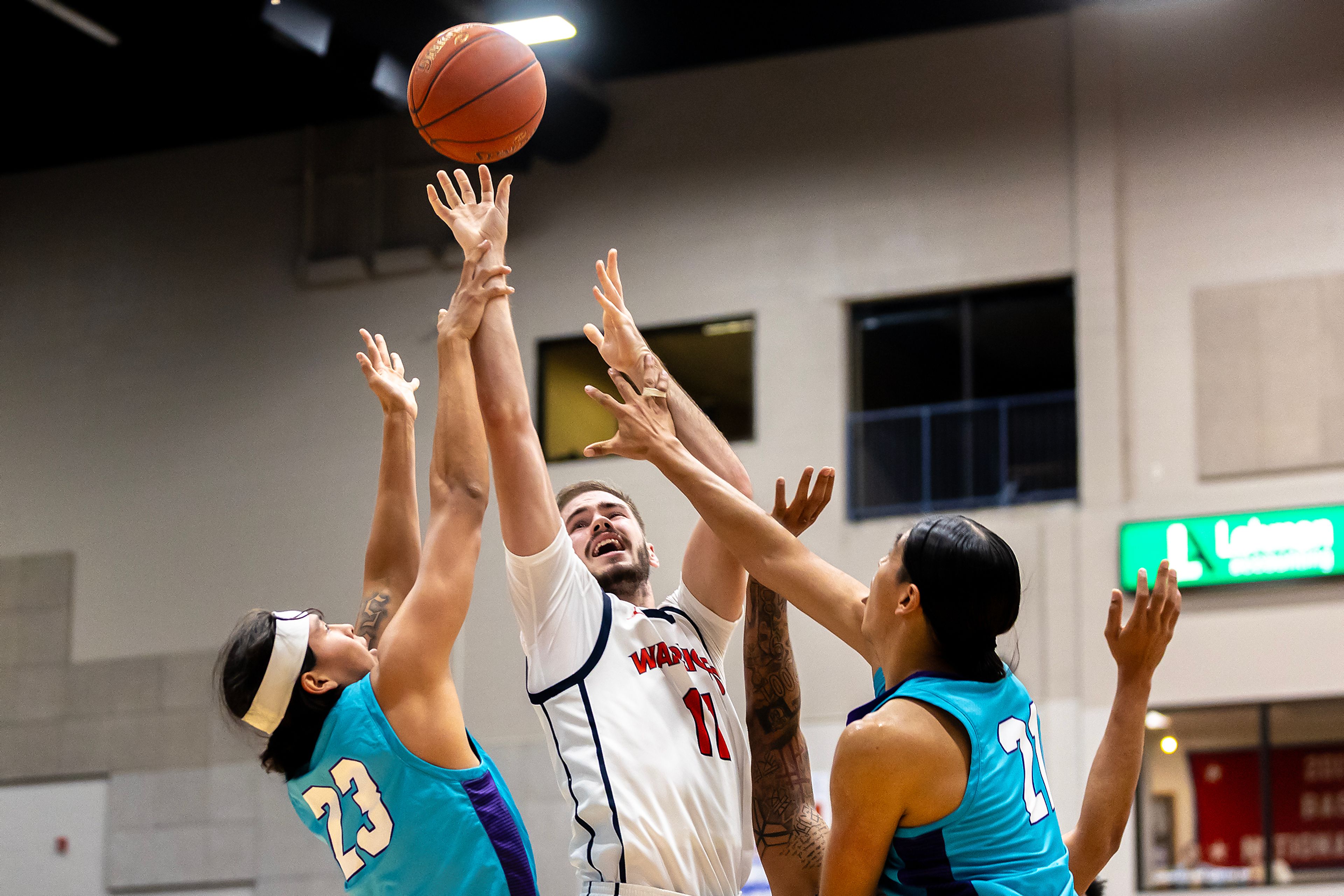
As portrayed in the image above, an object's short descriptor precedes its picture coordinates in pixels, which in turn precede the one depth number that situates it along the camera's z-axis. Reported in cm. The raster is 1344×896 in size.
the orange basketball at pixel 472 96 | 539
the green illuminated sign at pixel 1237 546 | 1322
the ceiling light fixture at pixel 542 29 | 1494
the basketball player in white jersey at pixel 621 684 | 394
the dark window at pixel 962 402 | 1461
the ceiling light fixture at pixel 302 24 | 1420
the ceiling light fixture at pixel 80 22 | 1452
